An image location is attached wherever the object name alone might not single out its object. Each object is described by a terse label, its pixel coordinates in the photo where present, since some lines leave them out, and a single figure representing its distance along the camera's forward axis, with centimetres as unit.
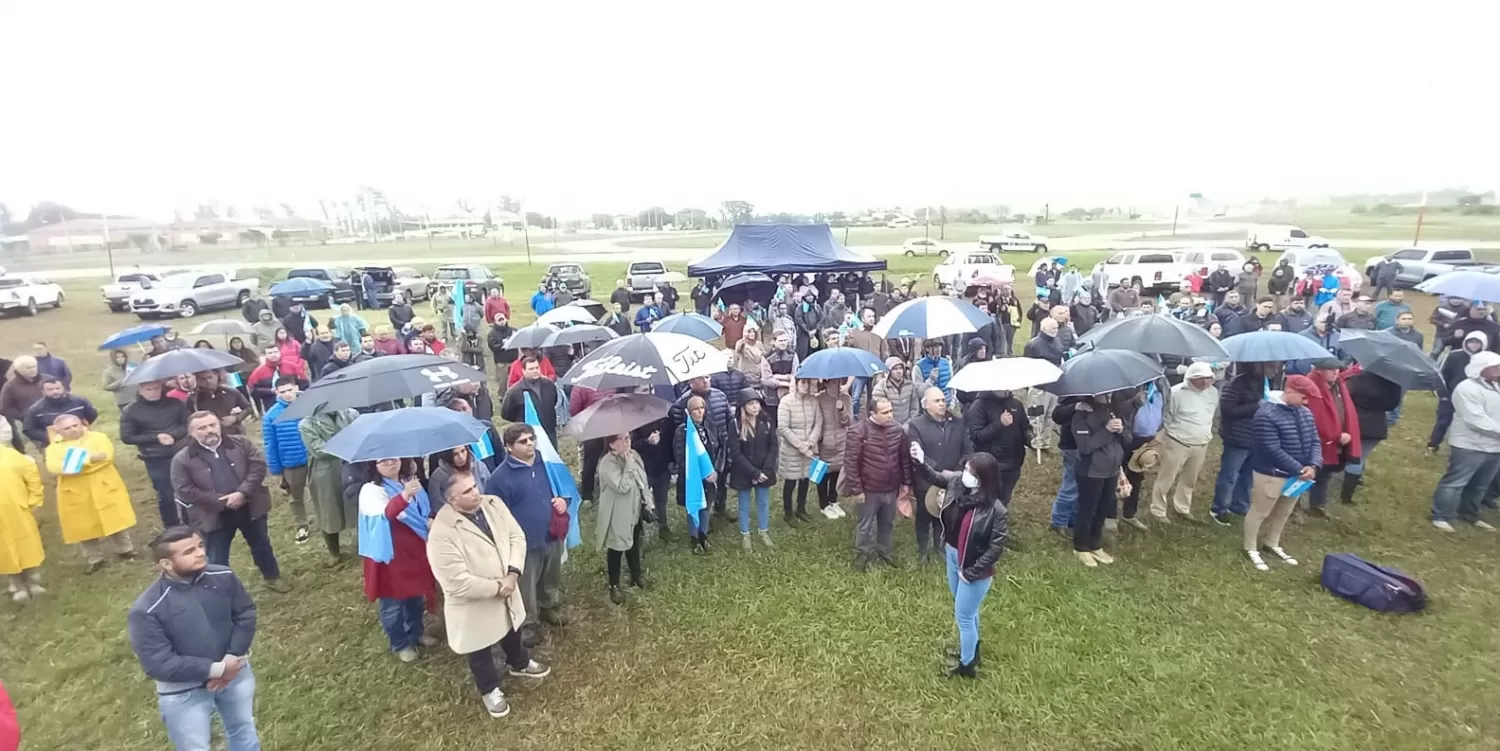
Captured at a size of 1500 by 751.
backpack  498
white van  3391
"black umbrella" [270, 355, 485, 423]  473
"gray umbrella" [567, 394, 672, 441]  479
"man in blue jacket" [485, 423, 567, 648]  427
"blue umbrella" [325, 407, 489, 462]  377
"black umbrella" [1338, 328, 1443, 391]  609
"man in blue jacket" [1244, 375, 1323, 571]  539
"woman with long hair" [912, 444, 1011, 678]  372
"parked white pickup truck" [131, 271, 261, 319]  2200
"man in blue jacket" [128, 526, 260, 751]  307
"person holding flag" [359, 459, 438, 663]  415
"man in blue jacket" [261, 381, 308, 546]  604
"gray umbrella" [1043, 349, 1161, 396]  517
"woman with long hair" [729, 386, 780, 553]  582
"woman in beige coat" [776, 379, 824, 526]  606
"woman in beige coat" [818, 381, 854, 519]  619
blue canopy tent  1652
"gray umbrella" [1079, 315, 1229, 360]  592
